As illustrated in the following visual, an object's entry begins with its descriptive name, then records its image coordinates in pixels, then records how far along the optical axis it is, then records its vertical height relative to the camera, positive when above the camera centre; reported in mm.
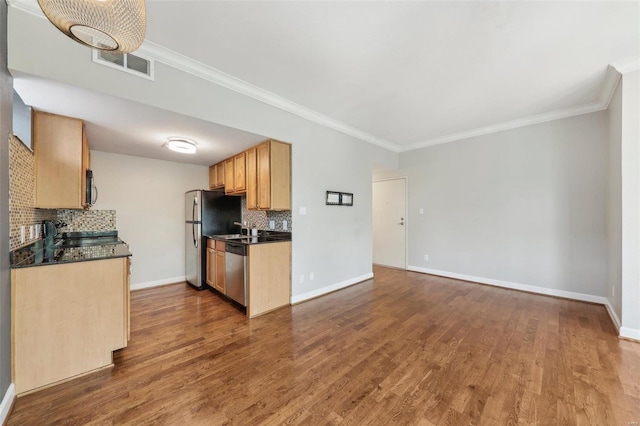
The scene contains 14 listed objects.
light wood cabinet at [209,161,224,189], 4406 +703
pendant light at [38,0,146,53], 938 +797
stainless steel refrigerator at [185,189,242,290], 4098 -200
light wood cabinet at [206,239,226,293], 3580 -823
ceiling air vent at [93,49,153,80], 1976 +1293
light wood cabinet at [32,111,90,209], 2223 +499
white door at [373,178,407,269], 5480 -263
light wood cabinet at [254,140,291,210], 3227 +509
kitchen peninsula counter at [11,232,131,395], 1684 -773
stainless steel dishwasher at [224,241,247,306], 3052 -791
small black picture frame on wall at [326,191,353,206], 3901 +232
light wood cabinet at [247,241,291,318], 2986 -856
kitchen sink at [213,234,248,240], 3943 -415
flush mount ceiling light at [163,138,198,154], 3018 +855
